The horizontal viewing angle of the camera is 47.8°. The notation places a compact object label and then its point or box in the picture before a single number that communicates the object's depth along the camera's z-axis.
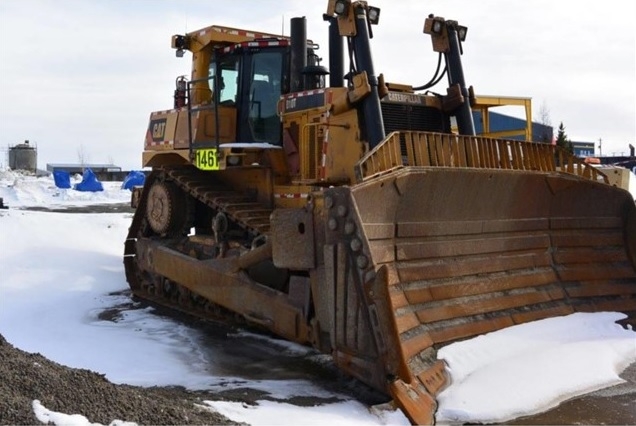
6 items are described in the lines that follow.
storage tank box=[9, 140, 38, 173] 58.25
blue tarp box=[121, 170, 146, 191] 32.78
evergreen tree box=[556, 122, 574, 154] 32.54
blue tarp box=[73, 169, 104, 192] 30.98
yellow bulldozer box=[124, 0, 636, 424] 5.11
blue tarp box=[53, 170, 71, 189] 31.36
